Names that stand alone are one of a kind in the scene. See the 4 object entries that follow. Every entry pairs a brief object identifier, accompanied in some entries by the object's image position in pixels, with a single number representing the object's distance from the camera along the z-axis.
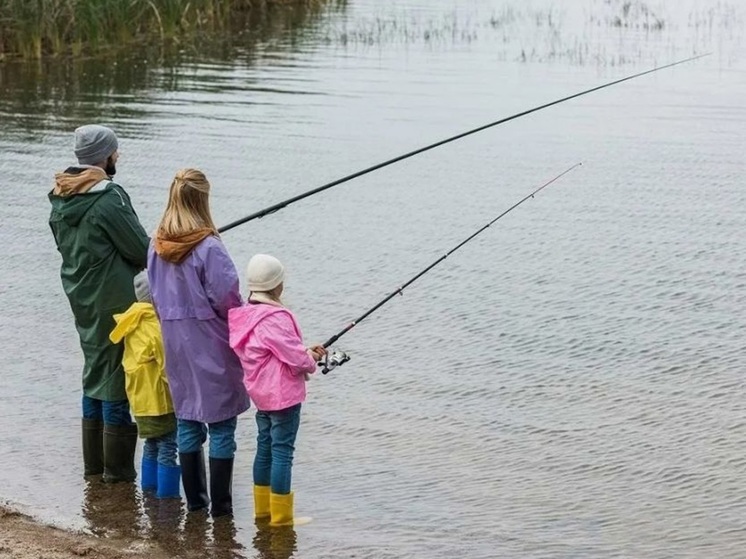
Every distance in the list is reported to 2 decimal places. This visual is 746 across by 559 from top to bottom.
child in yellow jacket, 10.42
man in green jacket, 10.48
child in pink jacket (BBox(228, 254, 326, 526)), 9.77
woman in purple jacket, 9.87
